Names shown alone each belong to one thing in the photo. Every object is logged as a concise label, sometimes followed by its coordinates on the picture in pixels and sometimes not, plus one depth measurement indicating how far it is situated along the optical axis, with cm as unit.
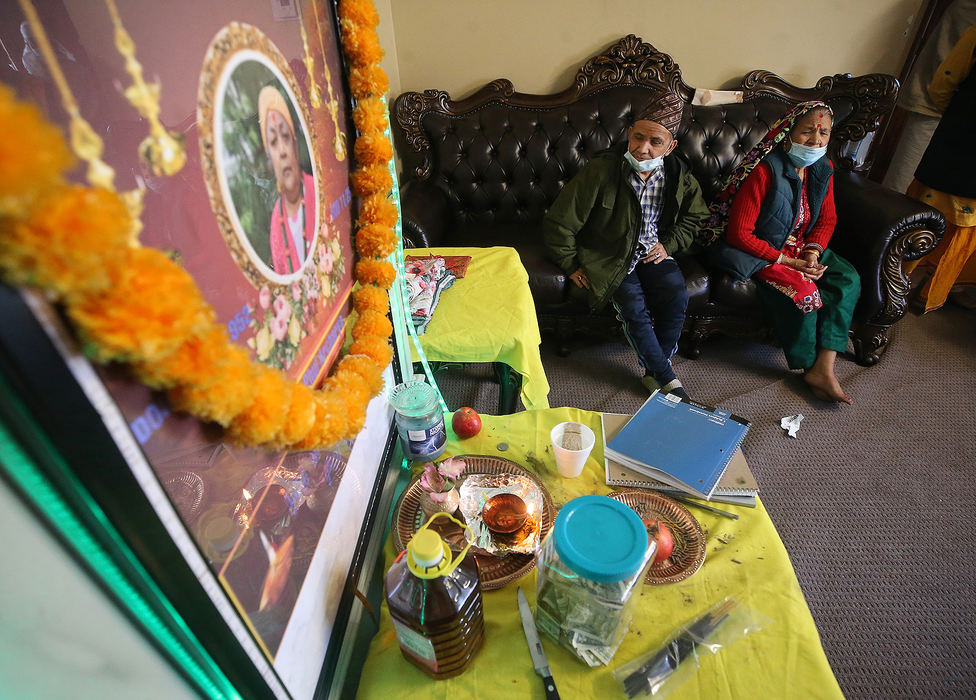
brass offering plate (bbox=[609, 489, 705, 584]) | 73
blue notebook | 85
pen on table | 80
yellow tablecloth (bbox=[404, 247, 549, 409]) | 127
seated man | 202
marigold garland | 21
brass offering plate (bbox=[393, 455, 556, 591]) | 72
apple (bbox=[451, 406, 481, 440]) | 95
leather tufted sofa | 222
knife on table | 60
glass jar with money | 57
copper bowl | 75
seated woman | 205
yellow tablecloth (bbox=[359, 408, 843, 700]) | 60
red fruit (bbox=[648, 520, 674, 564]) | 73
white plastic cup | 86
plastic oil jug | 53
